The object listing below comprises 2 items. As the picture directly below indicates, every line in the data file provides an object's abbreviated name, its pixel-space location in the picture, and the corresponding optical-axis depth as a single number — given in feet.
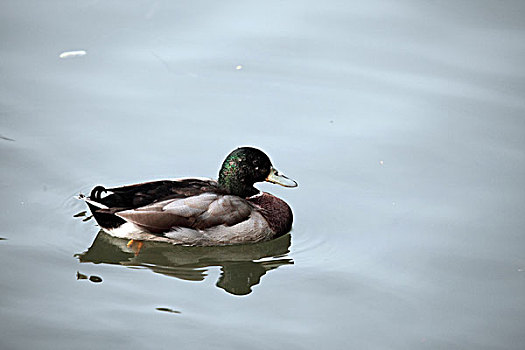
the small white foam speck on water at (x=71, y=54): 65.21
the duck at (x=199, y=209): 48.57
